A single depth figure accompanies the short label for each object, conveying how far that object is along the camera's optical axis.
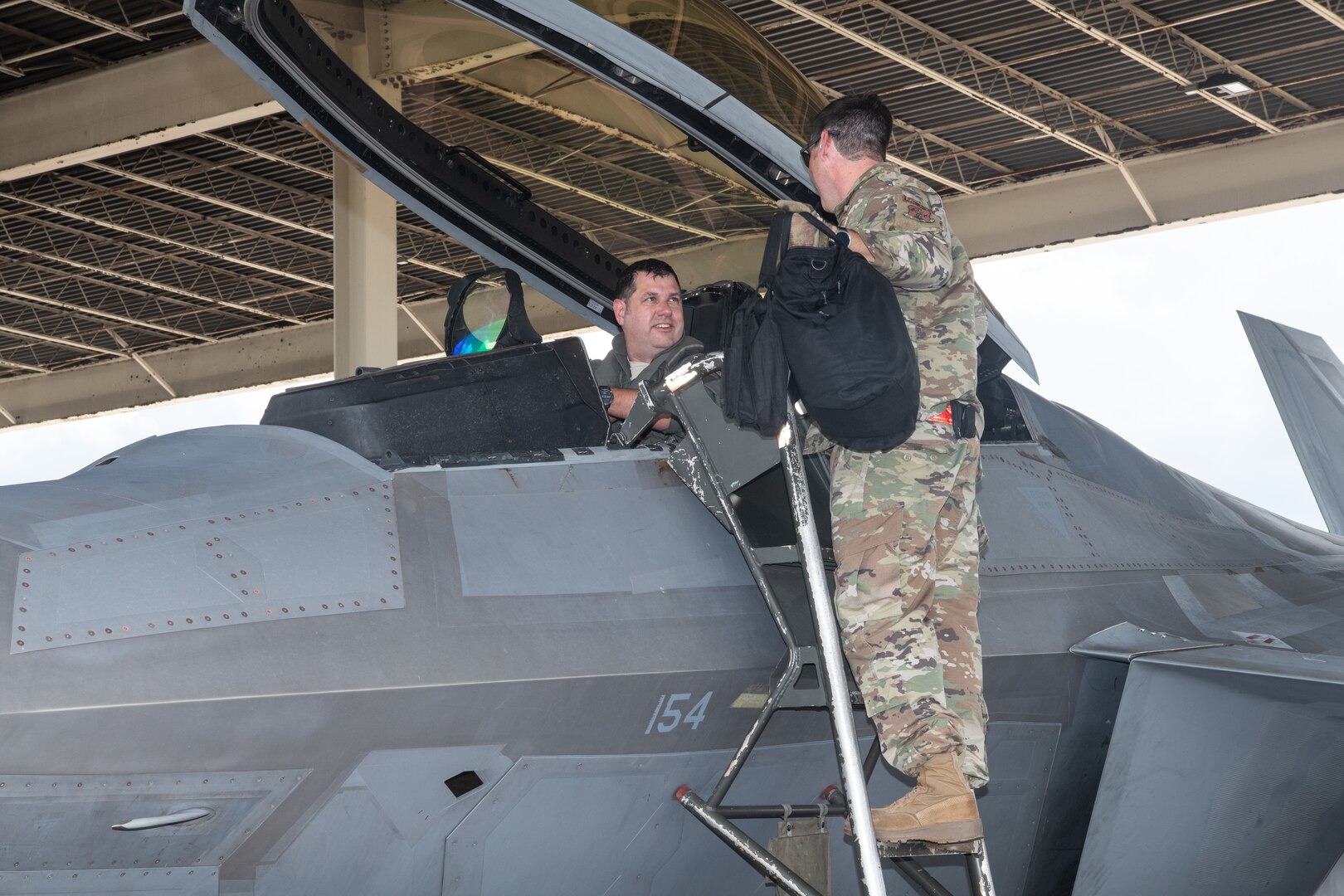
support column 12.48
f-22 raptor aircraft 2.95
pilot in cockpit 5.20
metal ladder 3.32
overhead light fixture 16.12
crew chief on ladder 3.45
